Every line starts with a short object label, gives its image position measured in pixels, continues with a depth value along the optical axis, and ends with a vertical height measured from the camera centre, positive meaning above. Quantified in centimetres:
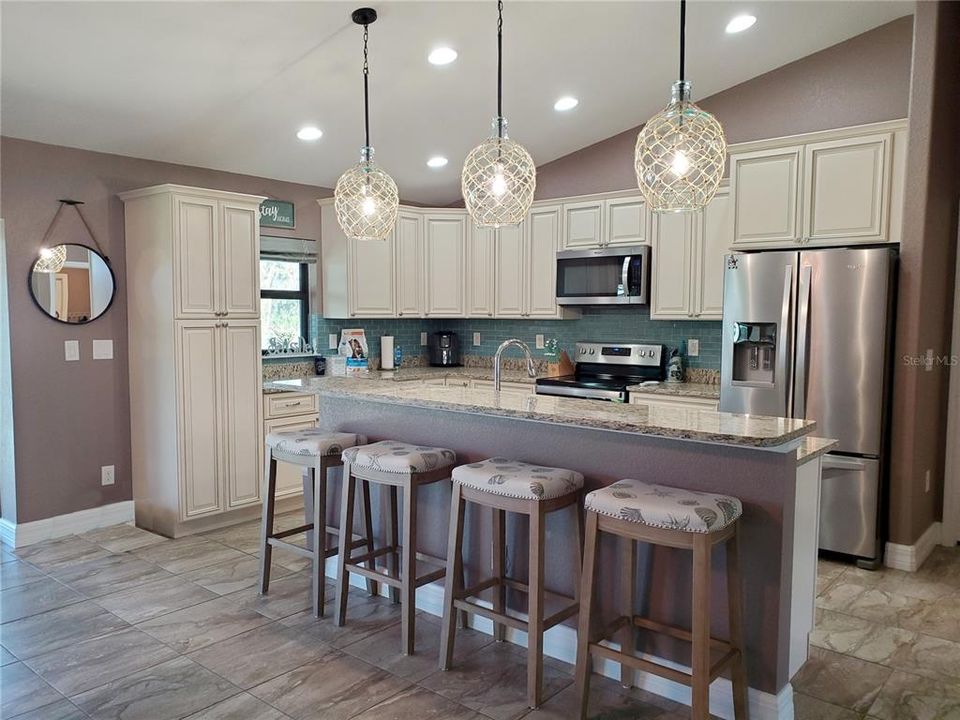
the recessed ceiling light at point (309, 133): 449 +124
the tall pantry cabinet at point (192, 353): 421 -21
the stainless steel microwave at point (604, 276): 491 +36
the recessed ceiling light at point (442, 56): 373 +146
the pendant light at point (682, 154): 232 +59
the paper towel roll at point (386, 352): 590 -26
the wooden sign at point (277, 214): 518 +81
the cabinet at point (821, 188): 373 +79
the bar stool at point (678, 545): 208 -71
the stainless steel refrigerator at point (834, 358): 370 -17
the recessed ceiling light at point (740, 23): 377 +168
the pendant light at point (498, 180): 274 +58
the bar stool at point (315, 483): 317 -78
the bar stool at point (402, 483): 282 -68
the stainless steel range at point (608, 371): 484 -36
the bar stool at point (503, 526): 242 -77
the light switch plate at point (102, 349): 434 -20
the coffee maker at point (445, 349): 620 -24
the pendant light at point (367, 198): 309 +55
